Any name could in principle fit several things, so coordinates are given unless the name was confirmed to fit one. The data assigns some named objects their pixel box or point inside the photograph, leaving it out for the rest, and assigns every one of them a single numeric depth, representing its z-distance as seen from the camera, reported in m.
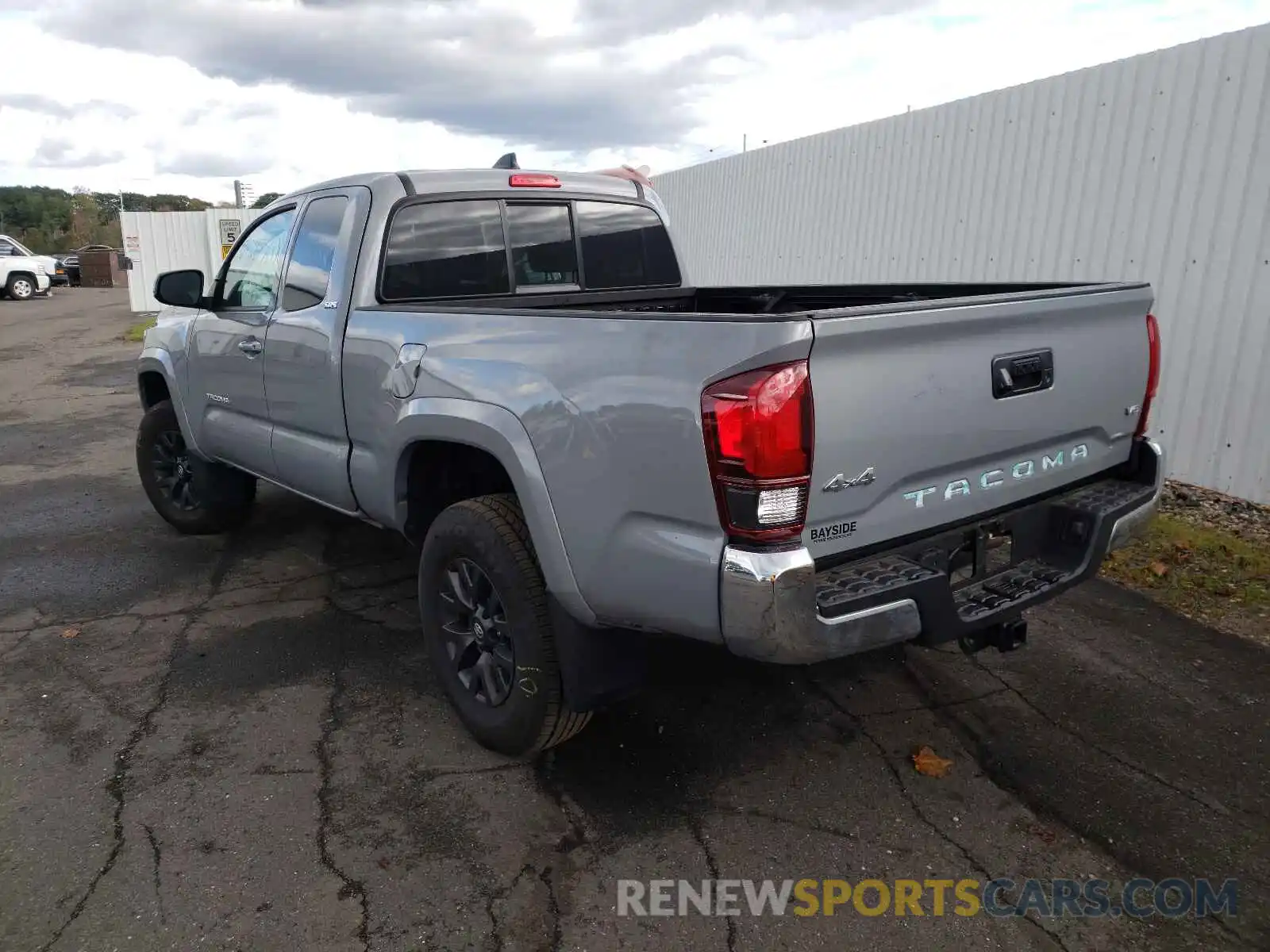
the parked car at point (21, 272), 28.36
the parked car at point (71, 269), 37.84
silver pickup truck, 2.29
